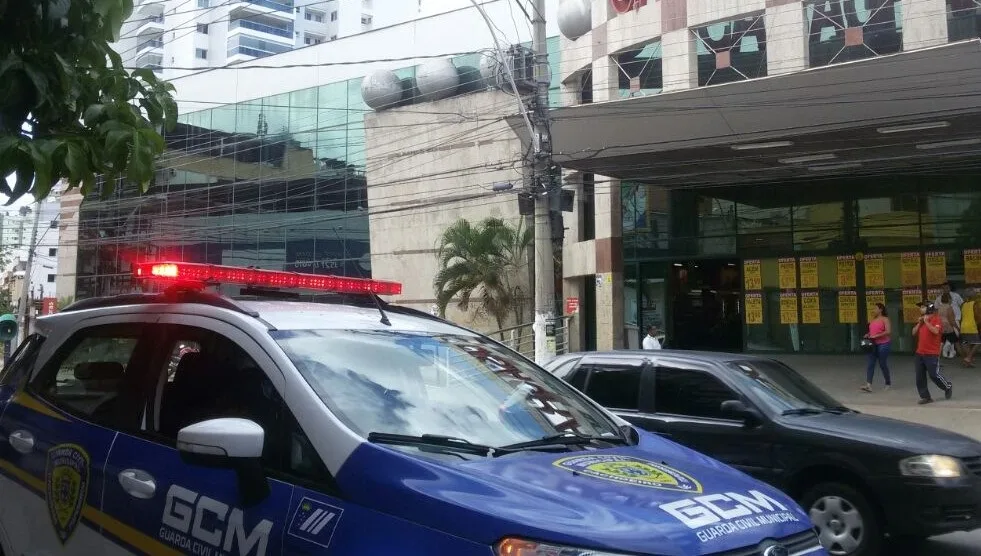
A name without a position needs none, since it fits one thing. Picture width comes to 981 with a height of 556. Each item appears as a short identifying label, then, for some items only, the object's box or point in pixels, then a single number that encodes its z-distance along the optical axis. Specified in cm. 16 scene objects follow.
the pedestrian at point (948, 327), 1539
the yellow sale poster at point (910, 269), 1972
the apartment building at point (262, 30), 8144
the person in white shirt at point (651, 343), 1816
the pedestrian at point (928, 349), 1308
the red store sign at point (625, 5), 2172
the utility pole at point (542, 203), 1672
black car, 573
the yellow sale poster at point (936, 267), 1944
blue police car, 252
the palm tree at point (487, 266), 2464
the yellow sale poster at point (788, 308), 2148
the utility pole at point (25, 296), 3033
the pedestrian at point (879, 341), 1519
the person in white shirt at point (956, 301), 1825
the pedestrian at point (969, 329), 1827
